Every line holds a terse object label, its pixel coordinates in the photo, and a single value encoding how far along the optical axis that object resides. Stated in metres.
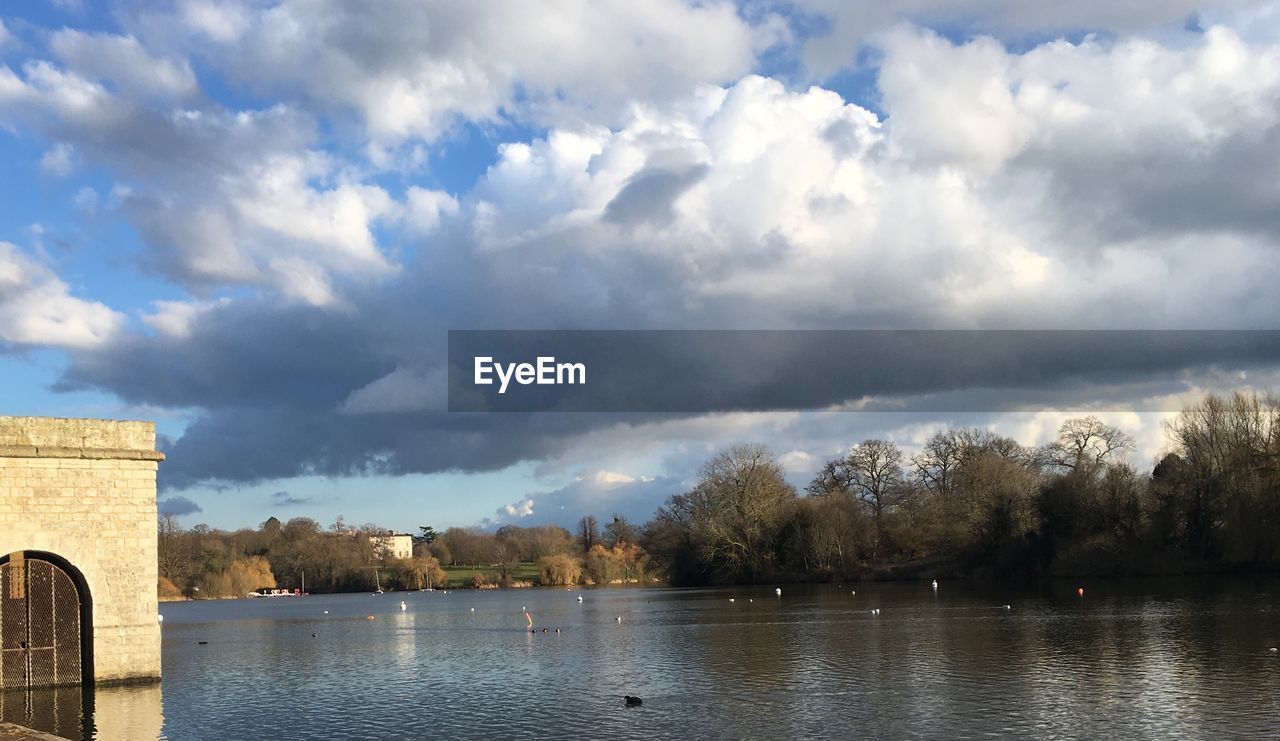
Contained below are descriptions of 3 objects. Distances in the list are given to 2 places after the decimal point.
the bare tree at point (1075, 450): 96.81
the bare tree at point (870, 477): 105.44
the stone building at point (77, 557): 26.83
